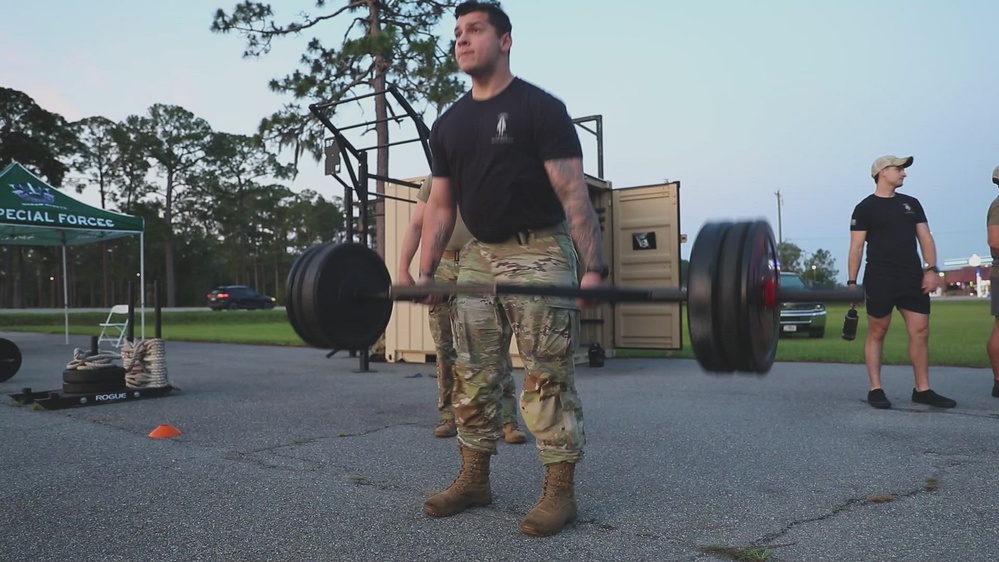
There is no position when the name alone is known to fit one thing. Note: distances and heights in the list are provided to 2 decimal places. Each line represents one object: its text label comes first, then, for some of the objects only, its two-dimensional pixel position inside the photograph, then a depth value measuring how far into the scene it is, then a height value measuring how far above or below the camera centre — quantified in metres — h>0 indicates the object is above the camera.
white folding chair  8.56 -0.26
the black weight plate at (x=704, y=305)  2.10 -0.08
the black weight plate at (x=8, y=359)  7.12 -0.69
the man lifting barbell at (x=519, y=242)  2.52 +0.15
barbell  2.09 -0.04
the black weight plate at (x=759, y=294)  2.09 -0.05
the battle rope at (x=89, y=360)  5.52 -0.57
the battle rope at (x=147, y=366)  5.89 -0.65
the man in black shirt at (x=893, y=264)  4.78 +0.09
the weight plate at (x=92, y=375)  5.46 -0.67
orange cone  4.21 -0.86
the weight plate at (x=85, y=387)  5.48 -0.77
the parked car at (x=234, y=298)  32.81 -0.50
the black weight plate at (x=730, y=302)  2.07 -0.07
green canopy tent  9.11 +1.06
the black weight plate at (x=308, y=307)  2.91 -0.09
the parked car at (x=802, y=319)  12.94 -0.76
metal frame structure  6.99 +1.35
